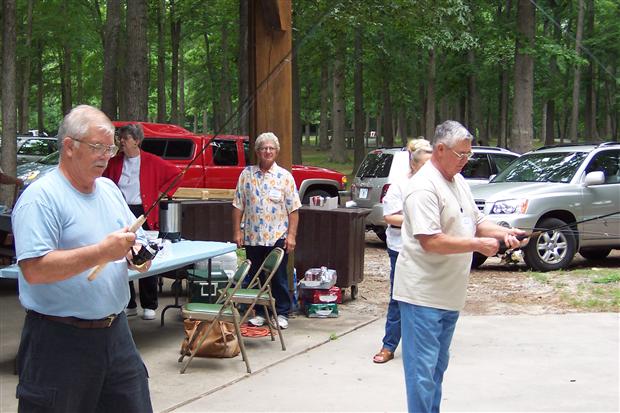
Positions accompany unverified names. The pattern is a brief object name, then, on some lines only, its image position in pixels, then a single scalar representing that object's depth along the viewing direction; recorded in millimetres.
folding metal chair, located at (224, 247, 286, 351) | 7070
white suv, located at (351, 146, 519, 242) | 13828
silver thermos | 7645
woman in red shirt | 7816
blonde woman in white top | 6434
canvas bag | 6746
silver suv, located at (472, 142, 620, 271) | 11422
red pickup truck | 15711
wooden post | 8680
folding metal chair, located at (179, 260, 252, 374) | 6453
